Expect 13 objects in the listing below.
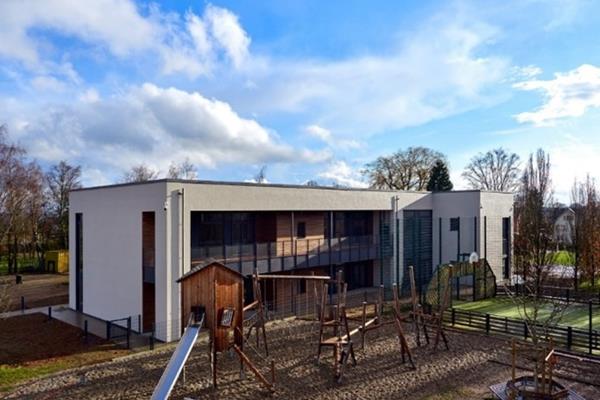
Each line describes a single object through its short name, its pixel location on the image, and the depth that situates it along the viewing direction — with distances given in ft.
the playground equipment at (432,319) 49.96
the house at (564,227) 89.50
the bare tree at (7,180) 103.81
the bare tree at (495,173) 165.68
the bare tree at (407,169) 155.74
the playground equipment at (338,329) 42.47
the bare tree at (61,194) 142.00
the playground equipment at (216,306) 39.45
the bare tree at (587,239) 96.02
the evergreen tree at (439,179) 144.56
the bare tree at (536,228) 76.74
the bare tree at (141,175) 162.89
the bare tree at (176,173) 168.35
